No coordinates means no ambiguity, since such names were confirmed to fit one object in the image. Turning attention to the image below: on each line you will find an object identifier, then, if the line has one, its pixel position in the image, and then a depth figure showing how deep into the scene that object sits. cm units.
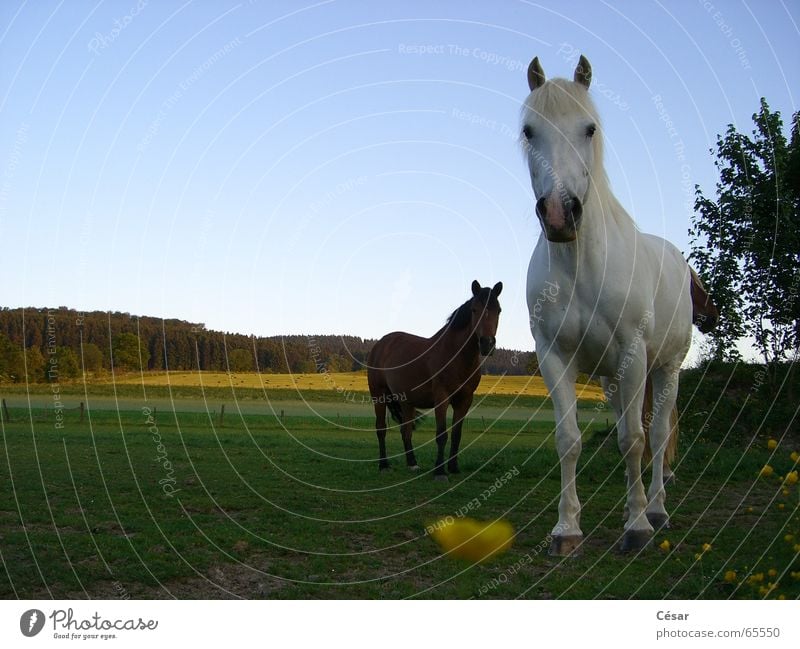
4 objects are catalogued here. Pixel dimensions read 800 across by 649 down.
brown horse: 1091
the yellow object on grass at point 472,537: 586
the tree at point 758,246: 1255
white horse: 533
